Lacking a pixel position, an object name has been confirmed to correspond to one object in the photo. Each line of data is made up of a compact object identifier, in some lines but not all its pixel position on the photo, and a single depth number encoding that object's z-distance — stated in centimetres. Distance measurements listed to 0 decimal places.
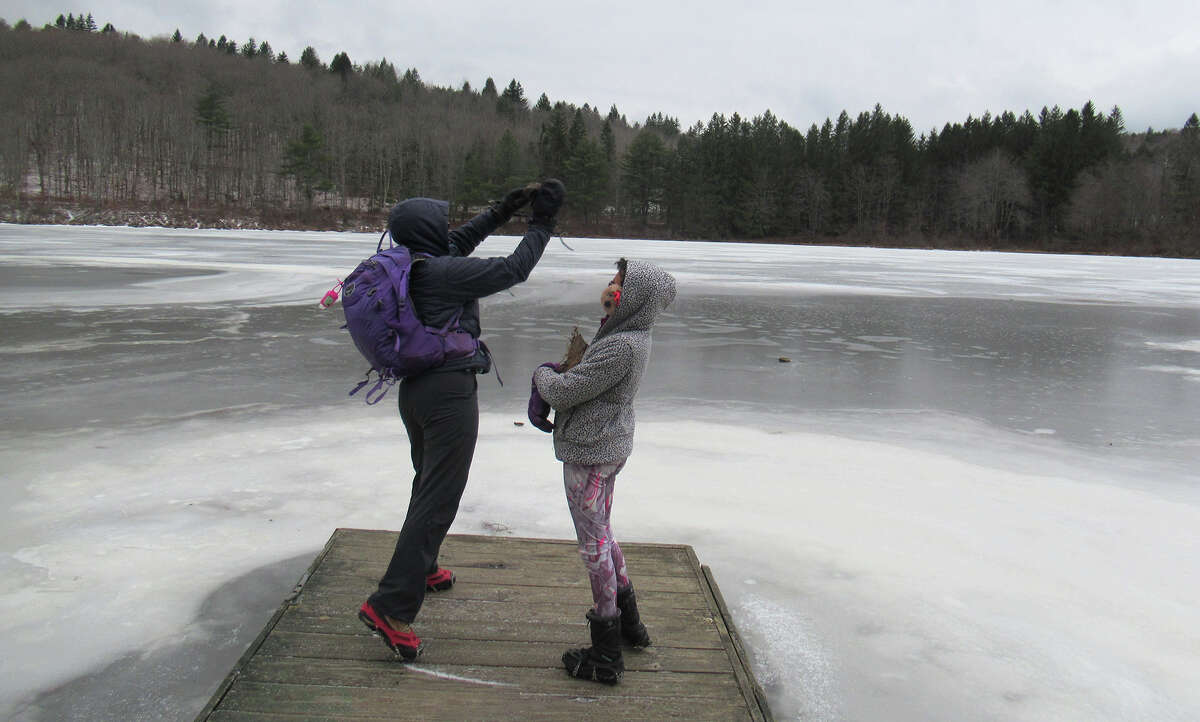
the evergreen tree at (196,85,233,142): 7756
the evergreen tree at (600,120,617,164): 8112
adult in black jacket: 255
